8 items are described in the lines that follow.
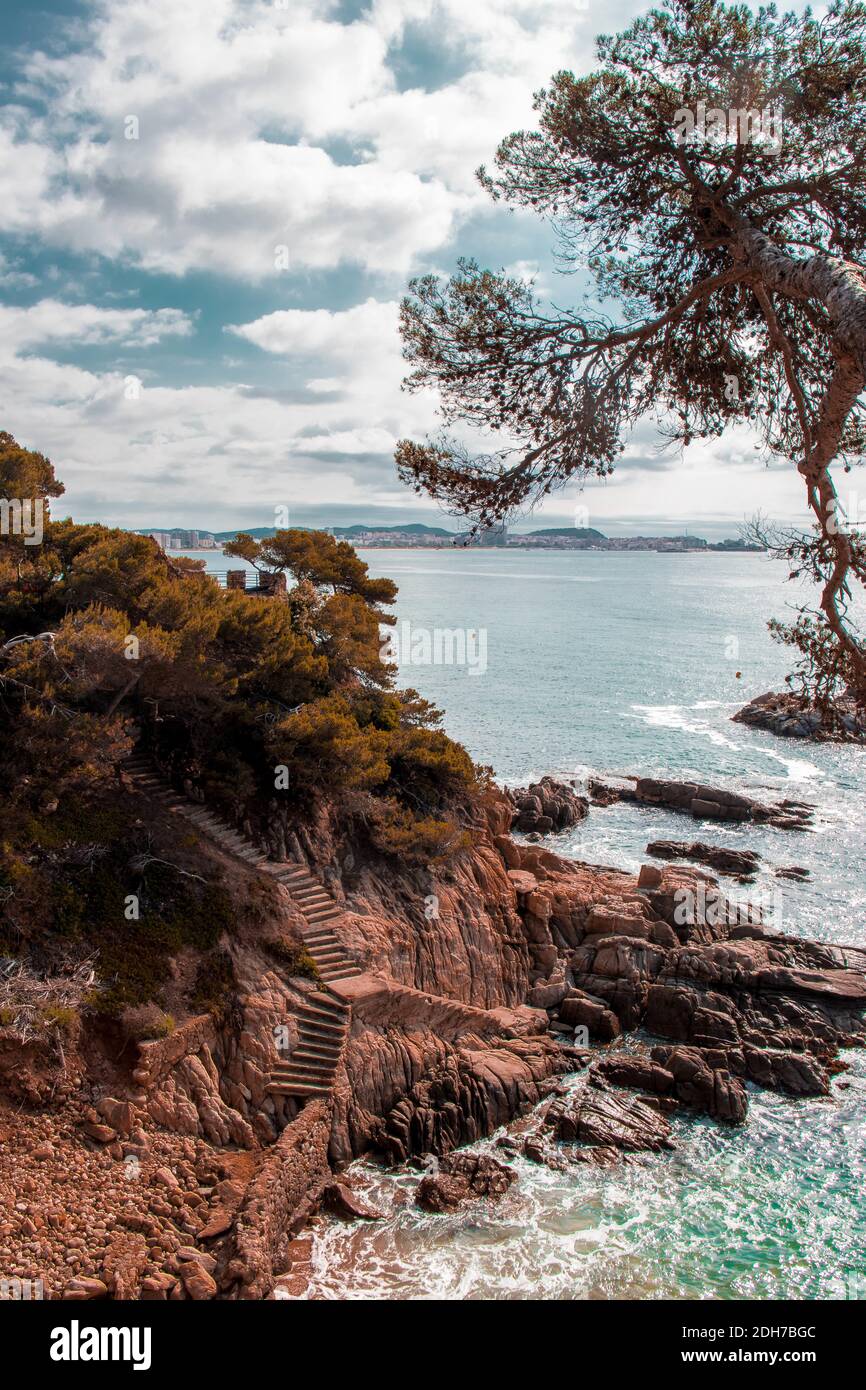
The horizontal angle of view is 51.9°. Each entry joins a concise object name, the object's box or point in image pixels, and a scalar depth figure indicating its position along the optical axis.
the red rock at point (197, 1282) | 14.93
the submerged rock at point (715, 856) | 41.81
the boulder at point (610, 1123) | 22.05
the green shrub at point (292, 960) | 22.31
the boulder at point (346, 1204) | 18.78
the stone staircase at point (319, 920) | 23.00
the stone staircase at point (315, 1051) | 20.17
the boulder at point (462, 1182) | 19.31
